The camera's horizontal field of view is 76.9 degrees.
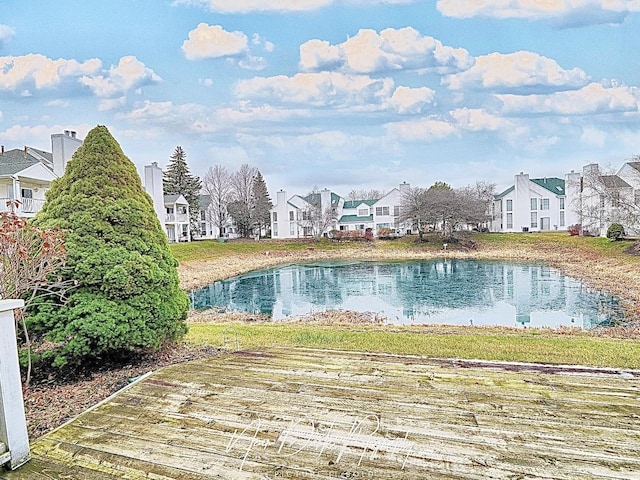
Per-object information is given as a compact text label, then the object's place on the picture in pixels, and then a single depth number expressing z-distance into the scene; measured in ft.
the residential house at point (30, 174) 49.29
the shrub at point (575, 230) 86.51
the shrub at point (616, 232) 66.64
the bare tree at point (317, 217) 104.94
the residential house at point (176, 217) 97.39
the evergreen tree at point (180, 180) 114.52
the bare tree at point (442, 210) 91.81
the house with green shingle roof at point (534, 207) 107.96
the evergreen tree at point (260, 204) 118.01
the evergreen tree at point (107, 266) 10.71
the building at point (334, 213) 112.47
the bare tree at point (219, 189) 116.67
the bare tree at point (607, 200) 67.77
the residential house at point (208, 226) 120.37
